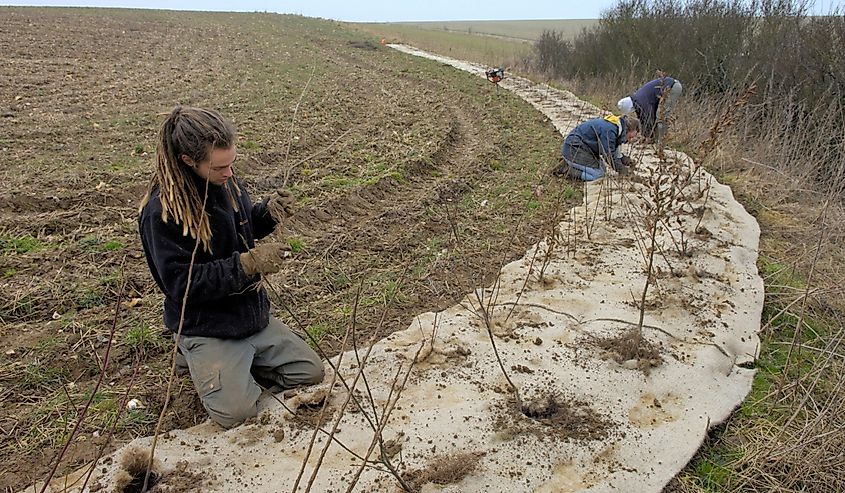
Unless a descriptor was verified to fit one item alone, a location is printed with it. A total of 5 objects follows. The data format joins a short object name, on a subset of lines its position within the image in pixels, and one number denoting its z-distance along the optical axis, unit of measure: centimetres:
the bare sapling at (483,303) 362
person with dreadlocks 260
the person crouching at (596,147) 608
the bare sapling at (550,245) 406
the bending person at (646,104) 686
